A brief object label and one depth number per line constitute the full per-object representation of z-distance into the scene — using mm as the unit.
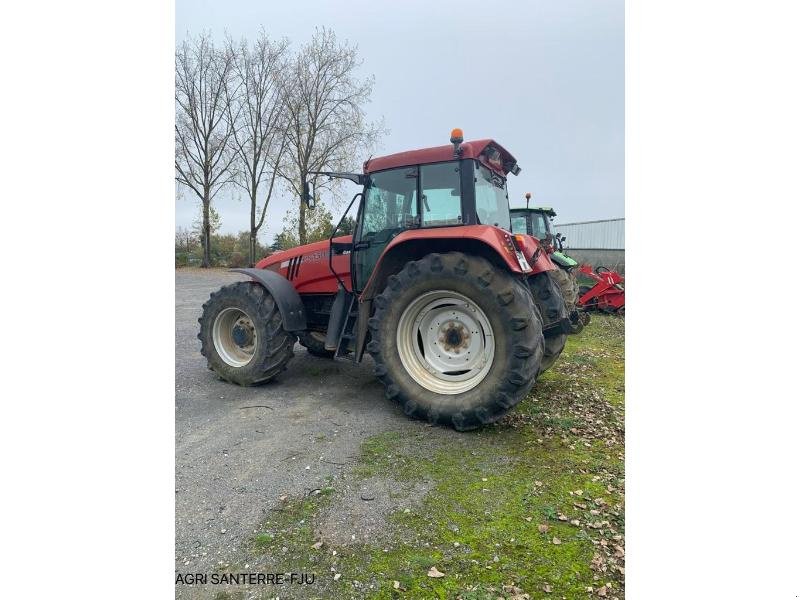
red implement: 7738
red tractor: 2926
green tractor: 6037
